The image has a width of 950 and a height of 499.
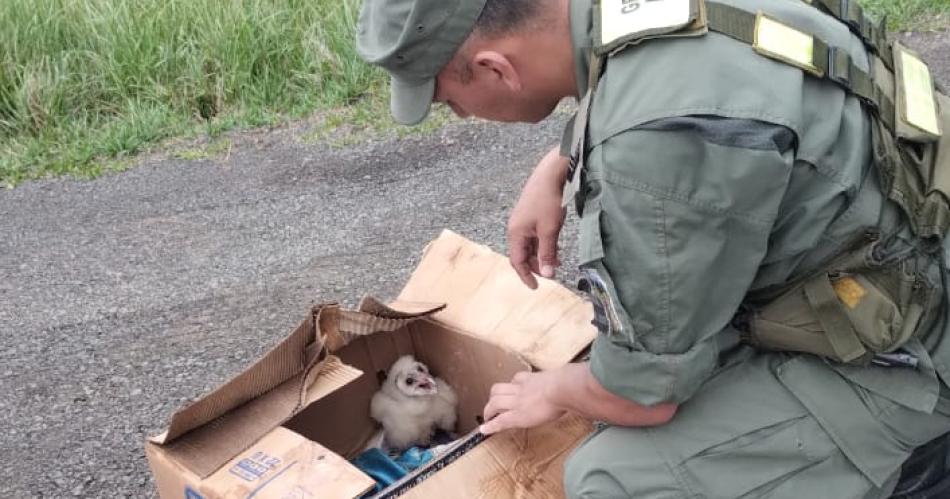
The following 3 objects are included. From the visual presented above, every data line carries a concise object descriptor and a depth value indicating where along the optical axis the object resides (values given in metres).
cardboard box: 2.07
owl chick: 2.63
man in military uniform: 1.66
